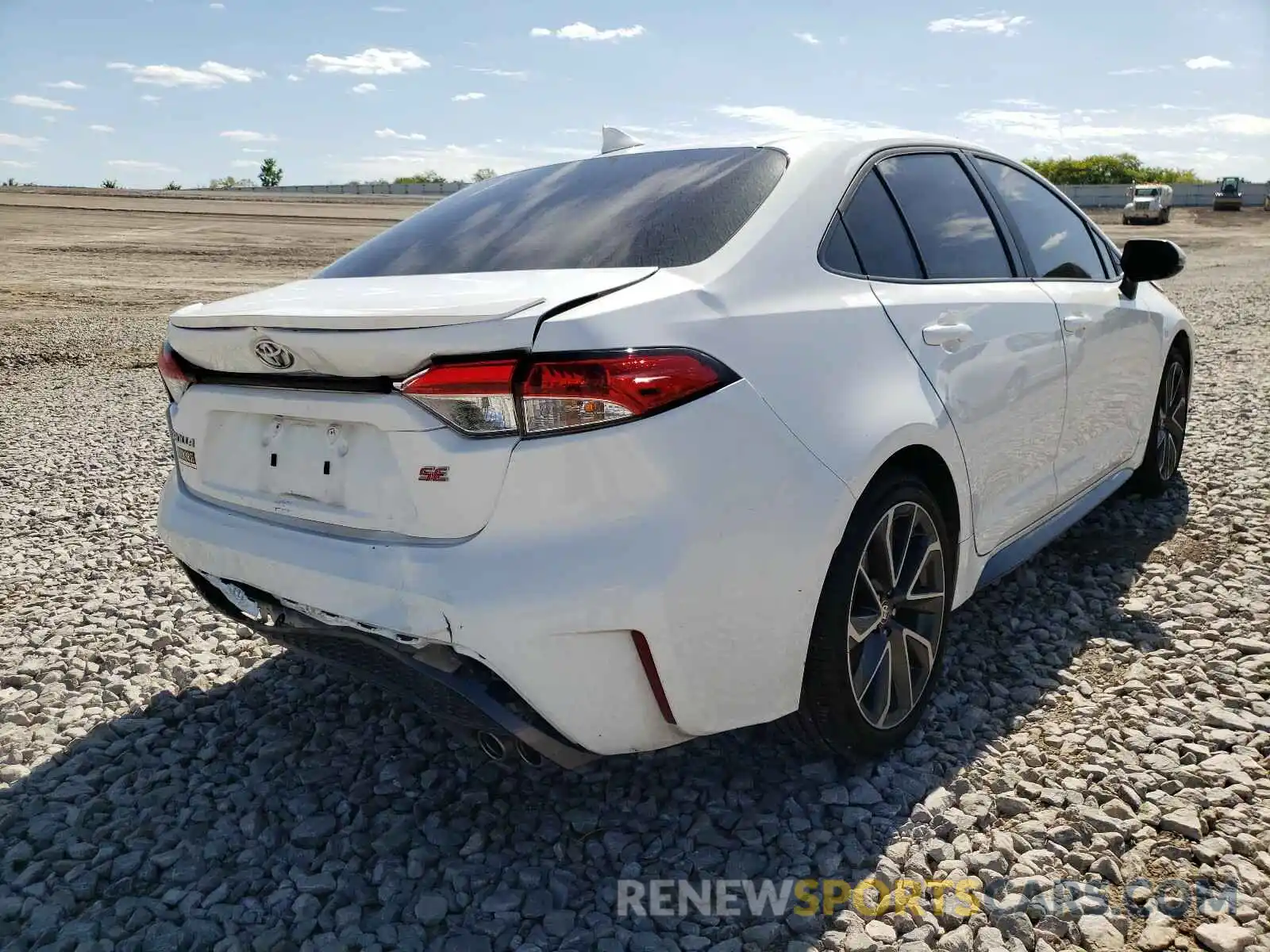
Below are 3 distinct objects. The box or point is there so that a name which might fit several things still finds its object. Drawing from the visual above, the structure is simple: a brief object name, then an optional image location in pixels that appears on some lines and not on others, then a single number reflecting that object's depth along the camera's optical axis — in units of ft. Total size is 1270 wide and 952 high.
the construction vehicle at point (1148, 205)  136.26
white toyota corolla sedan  6.54
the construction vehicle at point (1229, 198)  168.96
